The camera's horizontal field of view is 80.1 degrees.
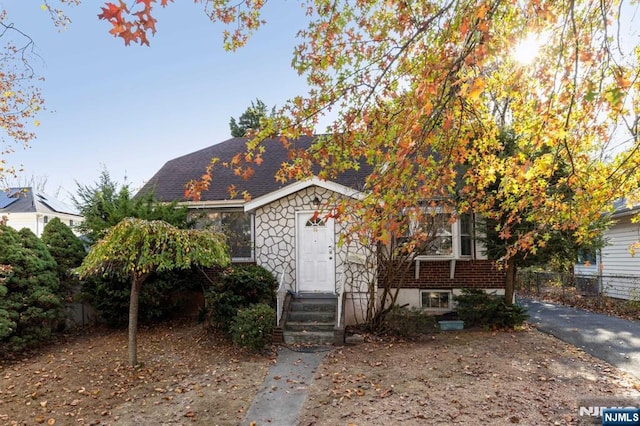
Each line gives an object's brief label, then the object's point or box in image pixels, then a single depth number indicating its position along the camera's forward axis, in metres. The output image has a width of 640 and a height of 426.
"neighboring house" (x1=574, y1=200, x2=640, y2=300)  12.79
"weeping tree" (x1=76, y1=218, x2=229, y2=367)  6.29
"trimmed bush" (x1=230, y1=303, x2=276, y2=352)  7.58
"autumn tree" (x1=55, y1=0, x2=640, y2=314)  3.24
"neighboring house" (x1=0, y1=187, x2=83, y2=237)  21.62
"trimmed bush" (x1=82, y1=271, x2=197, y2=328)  8.98
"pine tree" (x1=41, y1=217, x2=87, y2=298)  9.08
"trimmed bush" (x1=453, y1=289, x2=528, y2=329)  9.01
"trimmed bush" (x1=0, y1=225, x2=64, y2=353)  7.46
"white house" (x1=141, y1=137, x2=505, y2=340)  9.94
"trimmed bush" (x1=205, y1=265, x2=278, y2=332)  8.41
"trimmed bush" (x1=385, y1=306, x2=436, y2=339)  8.54
